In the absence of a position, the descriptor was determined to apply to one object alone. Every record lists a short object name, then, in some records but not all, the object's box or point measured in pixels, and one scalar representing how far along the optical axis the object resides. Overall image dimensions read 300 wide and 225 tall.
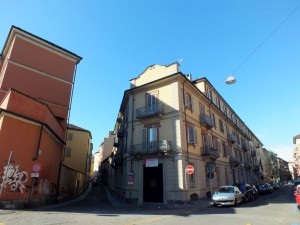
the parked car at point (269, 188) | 31.33
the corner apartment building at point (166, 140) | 18.31
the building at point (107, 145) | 60.22
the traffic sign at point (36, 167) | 12.75
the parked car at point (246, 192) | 18.76
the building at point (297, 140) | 67.66
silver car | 15.15
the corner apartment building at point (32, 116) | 12.66
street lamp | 14.25
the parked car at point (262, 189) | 29.77
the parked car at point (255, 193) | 22.11
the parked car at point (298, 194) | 12.77
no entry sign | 15.84
